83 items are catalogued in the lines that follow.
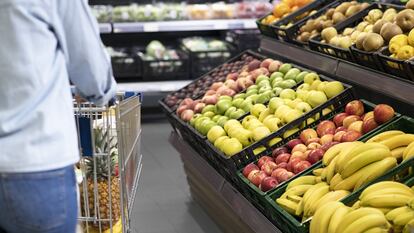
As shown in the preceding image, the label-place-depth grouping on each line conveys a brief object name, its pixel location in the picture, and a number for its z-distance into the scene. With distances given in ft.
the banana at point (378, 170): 8.41
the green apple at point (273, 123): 11.33
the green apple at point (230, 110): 12.98
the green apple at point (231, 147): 11.22
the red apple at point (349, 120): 10.44
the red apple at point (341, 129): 10.38
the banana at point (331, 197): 8.47
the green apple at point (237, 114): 12.68
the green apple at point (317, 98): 11.35
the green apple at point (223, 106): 13.28
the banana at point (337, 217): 7.73
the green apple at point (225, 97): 13.60
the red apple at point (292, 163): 10.04
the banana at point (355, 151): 8.63
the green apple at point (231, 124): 12.10
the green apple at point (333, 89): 11.32
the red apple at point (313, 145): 10.27
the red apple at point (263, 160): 10.53
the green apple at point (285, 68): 13.56
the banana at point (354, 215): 7.55
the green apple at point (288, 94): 12.23
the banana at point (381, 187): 7.91
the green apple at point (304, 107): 11.39
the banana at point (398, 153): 8.95
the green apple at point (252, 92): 13.37
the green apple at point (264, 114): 12.03
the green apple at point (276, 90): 12.72
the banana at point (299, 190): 9.20
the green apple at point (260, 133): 11.15
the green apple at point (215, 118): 12.99
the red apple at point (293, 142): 10.67
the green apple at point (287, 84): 12.79
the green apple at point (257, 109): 12.30
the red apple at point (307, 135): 10.62
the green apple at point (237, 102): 13.12
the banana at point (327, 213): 7.92
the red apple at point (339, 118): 10.71
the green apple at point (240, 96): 13.48
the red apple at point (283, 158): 10.42
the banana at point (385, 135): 9.27
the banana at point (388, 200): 7.64
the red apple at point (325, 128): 10.58
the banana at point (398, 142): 9.05
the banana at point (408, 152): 8.55
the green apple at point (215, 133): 12.01
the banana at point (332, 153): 9.41
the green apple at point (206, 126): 12.62
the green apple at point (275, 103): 11.91
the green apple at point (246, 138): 11.44
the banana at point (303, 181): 9.46
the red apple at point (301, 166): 9.88
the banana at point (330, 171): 9.01
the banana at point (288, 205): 8.95
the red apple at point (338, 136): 10.16
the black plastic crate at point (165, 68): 21.91
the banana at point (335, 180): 8.81
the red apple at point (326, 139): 10.28
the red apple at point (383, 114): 9.90
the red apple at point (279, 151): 10.71
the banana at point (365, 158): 8.54
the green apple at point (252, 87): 13.56
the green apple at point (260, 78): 13.69
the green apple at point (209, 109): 13.53
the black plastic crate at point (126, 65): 21.70
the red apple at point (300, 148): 10.37
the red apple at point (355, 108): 10.64
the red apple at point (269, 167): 10.24
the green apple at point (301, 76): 12.77
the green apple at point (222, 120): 12.59
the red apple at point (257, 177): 10.07
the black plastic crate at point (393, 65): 9.65
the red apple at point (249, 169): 10.46
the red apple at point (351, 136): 9.89
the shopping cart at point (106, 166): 8.39
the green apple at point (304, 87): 12.16
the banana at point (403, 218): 7.32
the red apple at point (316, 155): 9.97
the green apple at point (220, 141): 11.65
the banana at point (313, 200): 8.60
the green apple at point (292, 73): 13.05
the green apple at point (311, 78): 12.34
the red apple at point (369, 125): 9.95
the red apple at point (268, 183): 9.82
